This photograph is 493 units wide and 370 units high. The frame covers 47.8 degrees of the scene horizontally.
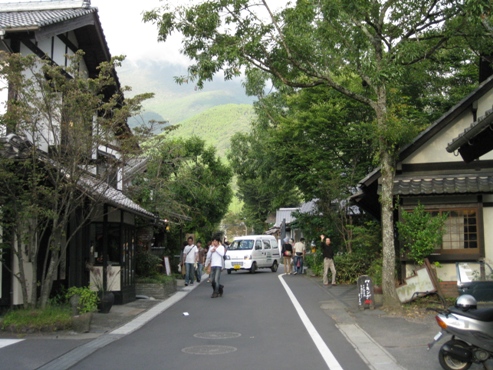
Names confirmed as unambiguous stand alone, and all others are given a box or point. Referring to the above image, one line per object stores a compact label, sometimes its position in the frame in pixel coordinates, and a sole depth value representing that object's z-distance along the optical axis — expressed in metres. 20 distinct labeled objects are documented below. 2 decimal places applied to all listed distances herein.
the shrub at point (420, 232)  13.45
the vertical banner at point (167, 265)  23.49
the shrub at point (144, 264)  20.22
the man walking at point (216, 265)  17.77
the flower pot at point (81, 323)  10.63
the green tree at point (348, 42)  12.97
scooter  7.04
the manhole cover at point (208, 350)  8.88
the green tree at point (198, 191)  19.20
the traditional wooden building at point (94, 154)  12.15
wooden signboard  13.61
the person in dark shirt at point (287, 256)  30.36
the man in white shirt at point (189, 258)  22.16
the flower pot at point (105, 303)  13.55
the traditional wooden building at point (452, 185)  14.48
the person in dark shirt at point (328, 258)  21.31
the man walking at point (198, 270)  25.33
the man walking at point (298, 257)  29.31
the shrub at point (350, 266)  22.05
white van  30.66
